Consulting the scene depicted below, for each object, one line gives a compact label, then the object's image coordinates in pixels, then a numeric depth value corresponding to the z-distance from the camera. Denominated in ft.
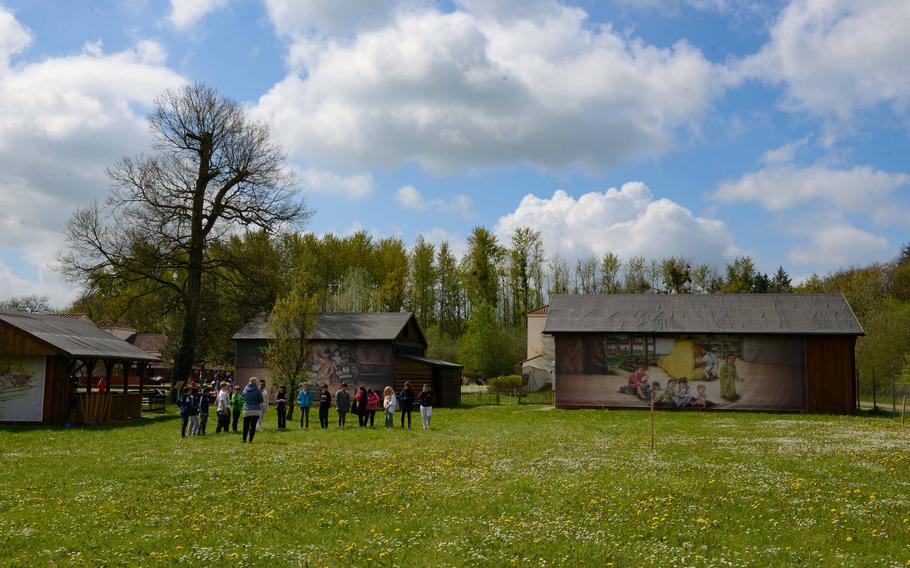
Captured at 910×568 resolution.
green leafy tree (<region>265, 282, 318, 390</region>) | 112.47
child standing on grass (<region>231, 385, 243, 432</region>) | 84.17
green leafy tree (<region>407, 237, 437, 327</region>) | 241.14
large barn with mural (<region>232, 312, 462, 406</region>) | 134.21
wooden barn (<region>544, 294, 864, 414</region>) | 121.39
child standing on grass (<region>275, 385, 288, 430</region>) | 87.48
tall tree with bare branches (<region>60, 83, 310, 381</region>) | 133.90
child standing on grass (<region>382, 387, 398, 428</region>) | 89.66
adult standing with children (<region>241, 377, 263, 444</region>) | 70.79
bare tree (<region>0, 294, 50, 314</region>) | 282.97
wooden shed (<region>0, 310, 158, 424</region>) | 93.66
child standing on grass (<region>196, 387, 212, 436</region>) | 79.46
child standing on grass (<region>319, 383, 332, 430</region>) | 89.30
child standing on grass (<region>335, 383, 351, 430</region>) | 88.94
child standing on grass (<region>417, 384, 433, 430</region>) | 86.53
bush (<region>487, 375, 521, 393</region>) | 193.26
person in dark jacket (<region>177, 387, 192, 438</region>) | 74.79
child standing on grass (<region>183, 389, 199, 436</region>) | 74.79
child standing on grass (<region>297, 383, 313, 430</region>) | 88.12
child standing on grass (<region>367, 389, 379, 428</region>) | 91.40
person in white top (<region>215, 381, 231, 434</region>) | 81.82
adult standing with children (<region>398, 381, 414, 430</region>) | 88.43
